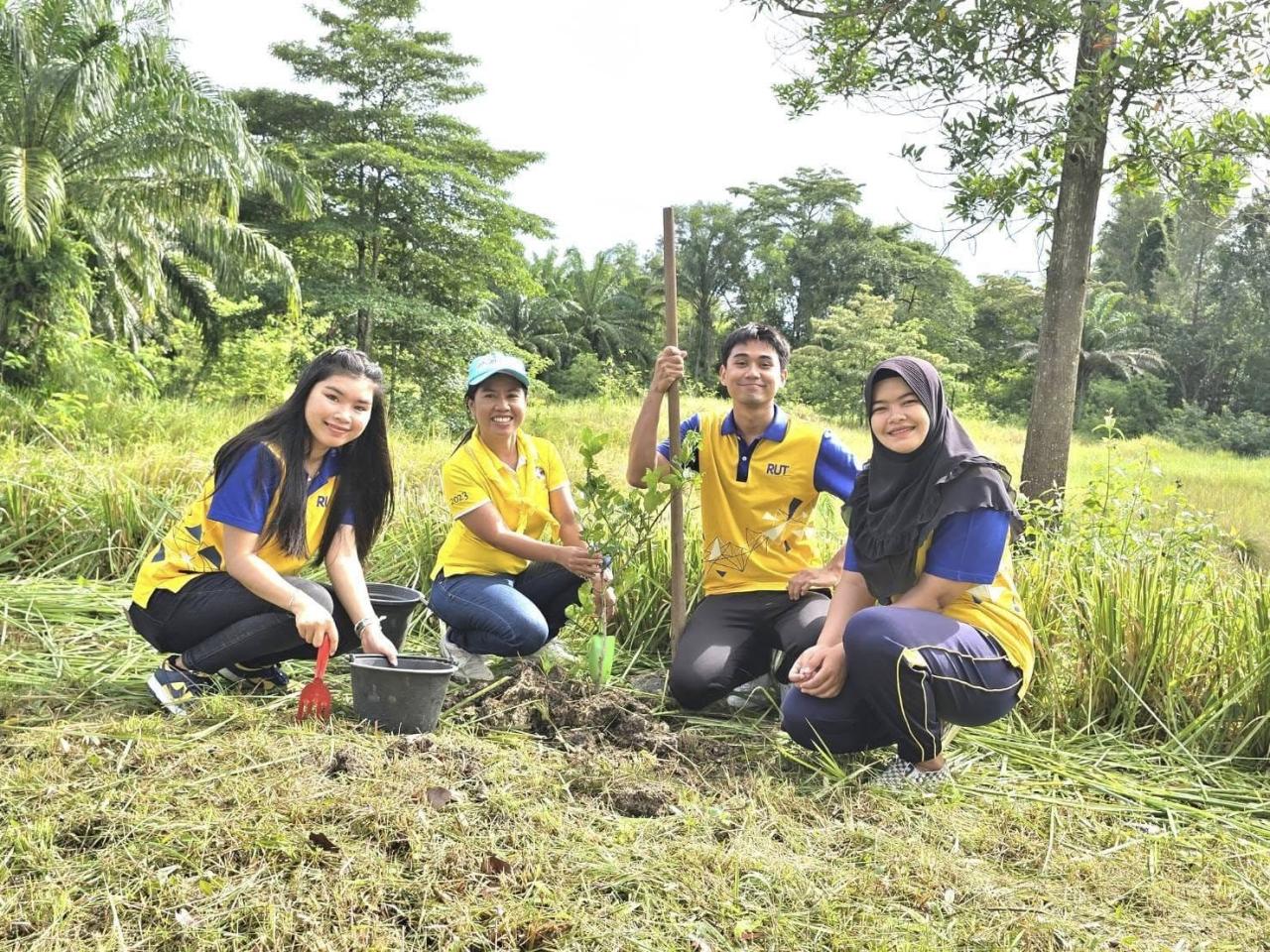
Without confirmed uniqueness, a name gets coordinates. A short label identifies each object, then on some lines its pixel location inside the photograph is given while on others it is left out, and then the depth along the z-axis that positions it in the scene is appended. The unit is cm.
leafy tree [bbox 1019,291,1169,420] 3148
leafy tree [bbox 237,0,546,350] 1820
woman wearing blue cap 325
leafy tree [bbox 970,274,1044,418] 3356
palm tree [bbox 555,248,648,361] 3722
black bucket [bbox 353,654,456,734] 252
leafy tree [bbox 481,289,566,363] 3369
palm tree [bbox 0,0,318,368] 1054
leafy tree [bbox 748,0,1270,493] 405
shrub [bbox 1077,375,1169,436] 3209
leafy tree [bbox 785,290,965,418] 2561
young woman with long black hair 263
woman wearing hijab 238
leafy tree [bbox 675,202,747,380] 3741
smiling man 305
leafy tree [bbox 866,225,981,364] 3356
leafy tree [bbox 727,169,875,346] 3484
